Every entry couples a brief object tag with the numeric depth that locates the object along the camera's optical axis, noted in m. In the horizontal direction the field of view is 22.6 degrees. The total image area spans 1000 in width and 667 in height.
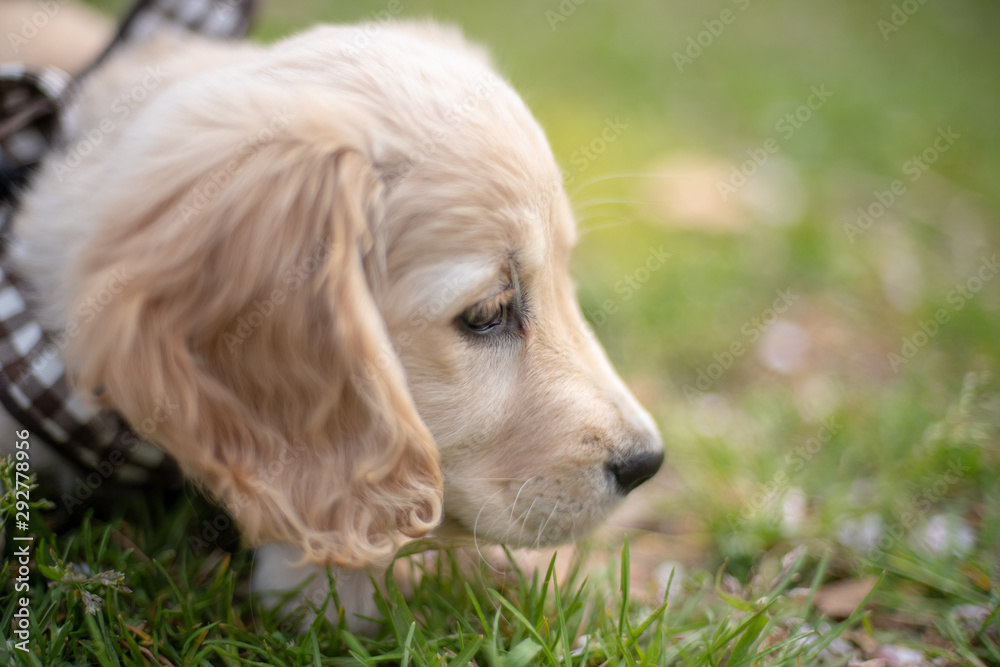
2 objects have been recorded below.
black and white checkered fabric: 0.68
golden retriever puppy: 0.65
